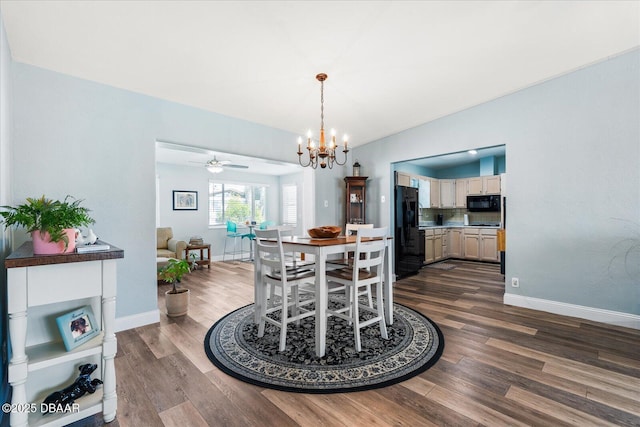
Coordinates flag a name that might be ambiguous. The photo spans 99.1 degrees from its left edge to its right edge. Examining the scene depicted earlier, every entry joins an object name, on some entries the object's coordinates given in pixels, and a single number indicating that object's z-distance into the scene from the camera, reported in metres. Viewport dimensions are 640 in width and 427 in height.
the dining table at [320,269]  2.17
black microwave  6.39
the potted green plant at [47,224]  1.37
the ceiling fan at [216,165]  5.29
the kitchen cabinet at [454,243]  6.75
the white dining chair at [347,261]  3.17
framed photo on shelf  1.45
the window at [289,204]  8.02
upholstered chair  5.34
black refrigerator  4.81
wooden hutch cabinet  5.03
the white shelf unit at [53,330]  1.25
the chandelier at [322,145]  2.69
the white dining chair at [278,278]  2.27
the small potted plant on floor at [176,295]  3.07
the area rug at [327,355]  1.85
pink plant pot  1.37
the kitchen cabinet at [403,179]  5.27
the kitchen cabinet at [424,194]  6.60
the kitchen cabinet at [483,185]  6.40
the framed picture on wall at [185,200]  6.50
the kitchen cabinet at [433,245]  6.04
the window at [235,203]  7.19
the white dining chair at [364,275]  2.28
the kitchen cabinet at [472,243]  6.41
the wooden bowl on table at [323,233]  2.75
